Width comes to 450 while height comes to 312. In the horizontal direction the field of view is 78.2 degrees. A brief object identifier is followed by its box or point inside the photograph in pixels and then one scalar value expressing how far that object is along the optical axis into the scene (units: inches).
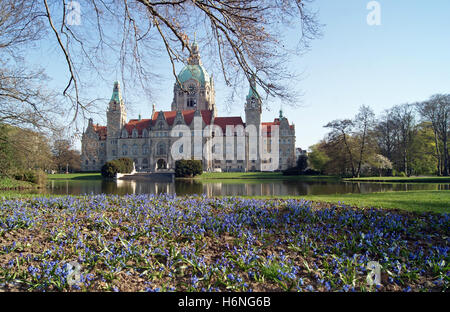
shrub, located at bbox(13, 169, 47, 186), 890.1
